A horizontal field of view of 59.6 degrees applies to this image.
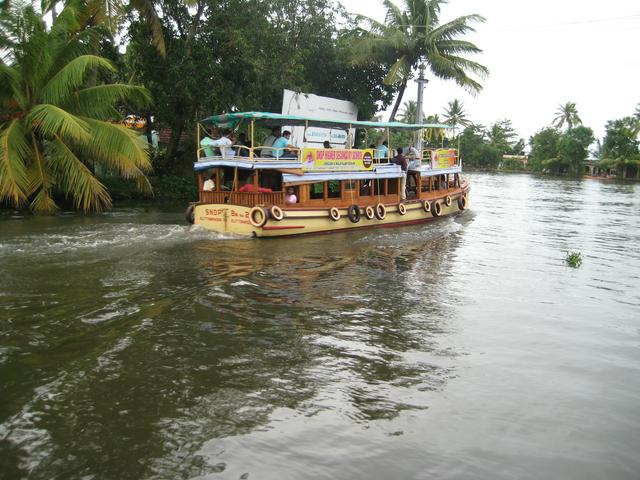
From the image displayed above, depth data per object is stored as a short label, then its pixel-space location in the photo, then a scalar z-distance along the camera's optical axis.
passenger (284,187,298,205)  15.79
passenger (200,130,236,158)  15.37
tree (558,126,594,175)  67.94
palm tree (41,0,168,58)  19.03
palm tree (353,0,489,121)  27.27
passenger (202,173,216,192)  16.06
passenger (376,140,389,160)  18.75
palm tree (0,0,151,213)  17.30
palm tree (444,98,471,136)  77.94
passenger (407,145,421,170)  20.06
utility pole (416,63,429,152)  27.68
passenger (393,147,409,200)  19.12
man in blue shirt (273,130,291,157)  15.43
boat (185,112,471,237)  15.20
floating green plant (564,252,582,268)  13.01
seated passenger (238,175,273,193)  15.27
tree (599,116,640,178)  59.91
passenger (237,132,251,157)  16.16
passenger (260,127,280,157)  16.09
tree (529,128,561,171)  73.81
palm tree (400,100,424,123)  71.46
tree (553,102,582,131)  85.88
